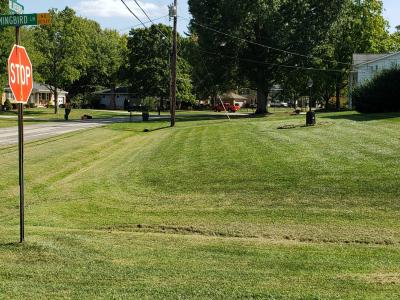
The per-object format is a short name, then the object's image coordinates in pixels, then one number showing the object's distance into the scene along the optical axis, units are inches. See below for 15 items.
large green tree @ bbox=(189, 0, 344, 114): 2053.4
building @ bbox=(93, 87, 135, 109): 3727.9
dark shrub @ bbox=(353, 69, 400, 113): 1320.1
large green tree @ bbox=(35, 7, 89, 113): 2495.1
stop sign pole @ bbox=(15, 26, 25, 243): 282.7
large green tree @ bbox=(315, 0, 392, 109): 2591.0
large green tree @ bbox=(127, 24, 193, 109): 3122.5
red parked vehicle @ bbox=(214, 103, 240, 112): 3132.9
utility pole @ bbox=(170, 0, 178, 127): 1438.4
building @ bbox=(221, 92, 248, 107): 4677.7
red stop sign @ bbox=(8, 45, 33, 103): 272.7
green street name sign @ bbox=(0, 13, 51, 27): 287.4
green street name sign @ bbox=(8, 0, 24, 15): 289.3
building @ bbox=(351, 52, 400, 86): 1980.7
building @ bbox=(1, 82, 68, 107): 3437.5
